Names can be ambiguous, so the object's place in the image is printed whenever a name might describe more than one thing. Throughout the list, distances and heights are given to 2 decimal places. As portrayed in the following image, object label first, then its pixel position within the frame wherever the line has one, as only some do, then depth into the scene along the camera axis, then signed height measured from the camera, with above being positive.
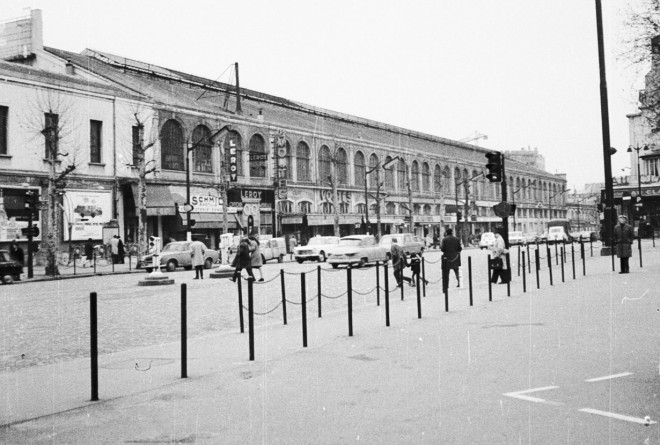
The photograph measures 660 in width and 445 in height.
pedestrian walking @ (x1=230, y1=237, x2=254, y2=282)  21.89 -0.42
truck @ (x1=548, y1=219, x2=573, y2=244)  68.69 +0.48
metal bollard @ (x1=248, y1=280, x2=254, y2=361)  8.39 -1.02
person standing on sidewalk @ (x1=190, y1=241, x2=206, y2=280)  25.27 -0.43
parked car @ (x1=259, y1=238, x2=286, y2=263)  38.91 -0.38
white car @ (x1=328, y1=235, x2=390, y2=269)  31.70 -0.58
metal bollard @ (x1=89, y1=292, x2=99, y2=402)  6.59 -1.08
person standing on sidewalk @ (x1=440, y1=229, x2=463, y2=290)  18.98 -0.35
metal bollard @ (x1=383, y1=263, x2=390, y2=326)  10.89 -1.12
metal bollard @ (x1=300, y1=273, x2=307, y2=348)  9.34 -1.14
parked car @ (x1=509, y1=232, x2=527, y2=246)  62.06 -0.22
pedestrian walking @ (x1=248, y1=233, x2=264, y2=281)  22.96 -0.42
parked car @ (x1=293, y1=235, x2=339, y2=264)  37.50 -0.59
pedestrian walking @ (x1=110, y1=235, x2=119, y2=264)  36.75 -0.04
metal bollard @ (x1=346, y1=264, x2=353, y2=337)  10.16 -1.11
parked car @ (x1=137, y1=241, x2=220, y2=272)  32.56 -0.61
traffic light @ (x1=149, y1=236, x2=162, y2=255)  24.47 -0.04
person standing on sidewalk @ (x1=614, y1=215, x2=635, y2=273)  19.42 -0.31
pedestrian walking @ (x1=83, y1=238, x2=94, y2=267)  37.34 -0.17
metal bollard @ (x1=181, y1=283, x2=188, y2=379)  7.51 -1.15
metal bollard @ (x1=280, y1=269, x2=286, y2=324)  12.09 -1.05
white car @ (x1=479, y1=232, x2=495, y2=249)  58.31 -0.32
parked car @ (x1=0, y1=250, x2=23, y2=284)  25.27 -0.74
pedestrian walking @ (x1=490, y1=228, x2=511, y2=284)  18.14 -0.61
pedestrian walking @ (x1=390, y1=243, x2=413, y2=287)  18.30 -0.61
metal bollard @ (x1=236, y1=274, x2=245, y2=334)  10.88 -1.13
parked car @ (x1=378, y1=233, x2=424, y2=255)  37.22 -0.20
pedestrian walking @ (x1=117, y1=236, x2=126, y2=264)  37.12 -0.22
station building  35.91 +6.55
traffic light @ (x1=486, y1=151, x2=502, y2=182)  18.41 +1.96
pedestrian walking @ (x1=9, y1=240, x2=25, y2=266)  30.59 -0.09
